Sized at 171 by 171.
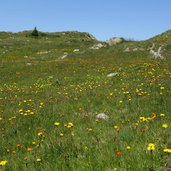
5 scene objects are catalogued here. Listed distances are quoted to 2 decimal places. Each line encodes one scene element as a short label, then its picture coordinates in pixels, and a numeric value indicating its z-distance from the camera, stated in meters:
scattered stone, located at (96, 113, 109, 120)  8.01
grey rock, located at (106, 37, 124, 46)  42.92
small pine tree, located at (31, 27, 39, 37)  63.79
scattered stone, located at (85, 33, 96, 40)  73.95
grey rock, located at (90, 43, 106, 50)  38.01
